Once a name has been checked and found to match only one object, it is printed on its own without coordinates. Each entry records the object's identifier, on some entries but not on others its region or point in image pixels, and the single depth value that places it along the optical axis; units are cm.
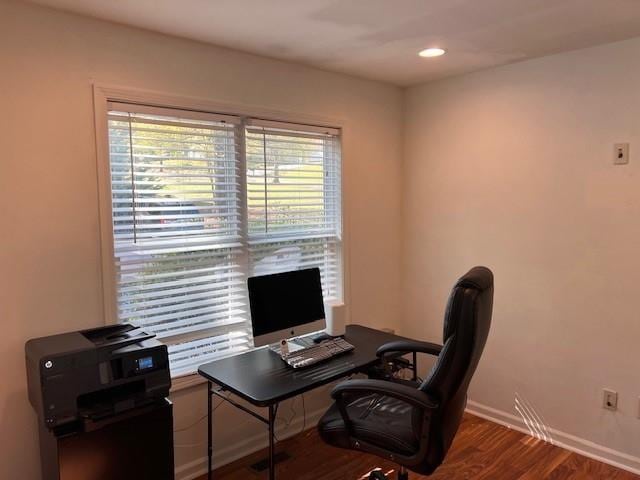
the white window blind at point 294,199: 289
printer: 179
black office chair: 178
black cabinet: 186
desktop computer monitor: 255
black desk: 211
